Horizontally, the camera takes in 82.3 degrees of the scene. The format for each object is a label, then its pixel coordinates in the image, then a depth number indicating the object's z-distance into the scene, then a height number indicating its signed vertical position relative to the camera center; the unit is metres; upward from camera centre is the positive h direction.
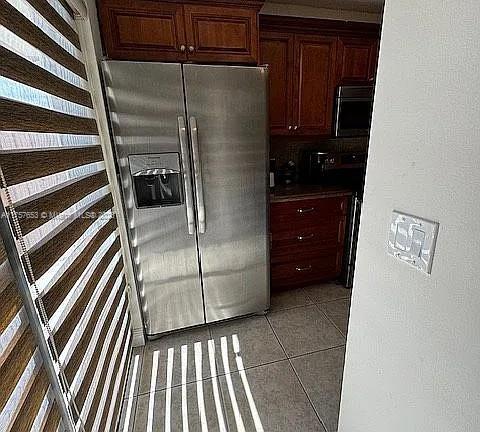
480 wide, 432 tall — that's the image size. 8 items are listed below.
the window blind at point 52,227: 0.63 -0.26
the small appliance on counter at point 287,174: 2.61 -0.38
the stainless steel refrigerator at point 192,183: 1.55 -0.29
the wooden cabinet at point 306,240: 2.29 -0.91
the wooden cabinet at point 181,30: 1.51 +0.59
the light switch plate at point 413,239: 0.63 -0.26
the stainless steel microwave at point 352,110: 2.36 +0.17
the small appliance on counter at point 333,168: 2.54 -0.34
